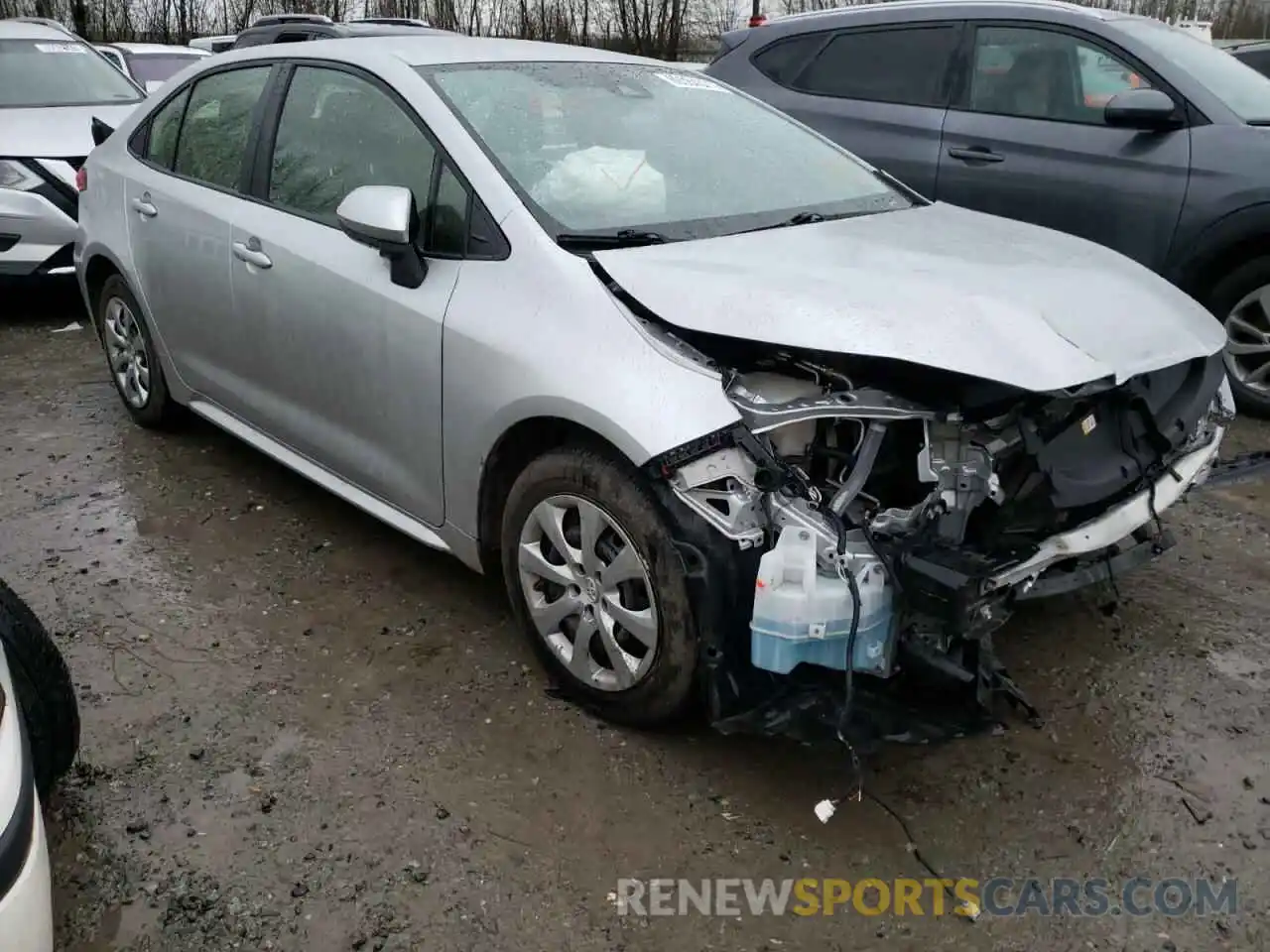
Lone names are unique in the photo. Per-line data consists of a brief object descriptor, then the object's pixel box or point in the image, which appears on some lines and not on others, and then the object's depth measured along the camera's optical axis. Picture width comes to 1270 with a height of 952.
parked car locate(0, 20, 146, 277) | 6.76
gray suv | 4.95
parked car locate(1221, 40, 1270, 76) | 9.16
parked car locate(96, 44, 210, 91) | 11.23
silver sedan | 2.46
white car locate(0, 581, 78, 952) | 1.77
